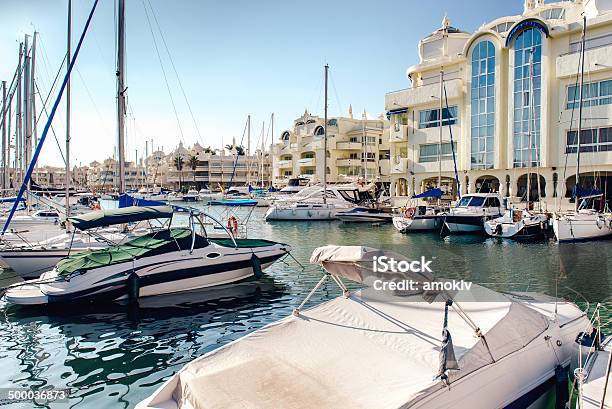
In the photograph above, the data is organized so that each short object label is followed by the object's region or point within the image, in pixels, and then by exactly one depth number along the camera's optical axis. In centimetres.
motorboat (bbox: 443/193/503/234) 3103
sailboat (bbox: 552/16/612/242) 2686
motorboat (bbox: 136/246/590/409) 535
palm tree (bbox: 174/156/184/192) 12412
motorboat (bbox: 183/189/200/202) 9104
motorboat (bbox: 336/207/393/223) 4038
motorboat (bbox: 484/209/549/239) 2833
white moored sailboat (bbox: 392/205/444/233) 3269
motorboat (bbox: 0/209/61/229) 2452
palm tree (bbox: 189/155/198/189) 12169
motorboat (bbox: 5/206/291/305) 1239
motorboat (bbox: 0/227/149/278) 1556
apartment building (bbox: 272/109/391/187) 7556
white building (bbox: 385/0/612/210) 3709
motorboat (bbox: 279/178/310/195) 6221
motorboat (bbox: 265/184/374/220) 4303
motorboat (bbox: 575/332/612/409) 544
